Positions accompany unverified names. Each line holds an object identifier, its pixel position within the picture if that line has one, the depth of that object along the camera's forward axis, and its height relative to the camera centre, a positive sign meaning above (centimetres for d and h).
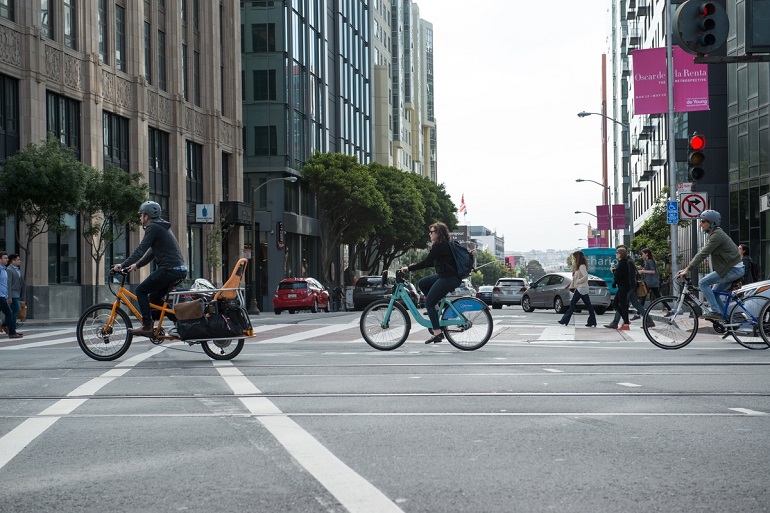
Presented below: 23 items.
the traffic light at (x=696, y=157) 1811 +173
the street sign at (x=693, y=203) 2200 +117
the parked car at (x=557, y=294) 3647 -106
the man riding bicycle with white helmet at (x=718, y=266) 1425 -7
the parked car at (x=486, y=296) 6141 -172
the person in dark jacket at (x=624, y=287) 2100 -47
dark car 4797 -107
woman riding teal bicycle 1433 -16
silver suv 5016 -129
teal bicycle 1444 -74
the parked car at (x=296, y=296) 4388 -112
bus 4870 +14
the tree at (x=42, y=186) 2959 +237
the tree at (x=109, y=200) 3325 +218
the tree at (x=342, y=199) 6109 +385
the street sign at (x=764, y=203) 4105 +221
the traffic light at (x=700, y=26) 1262 +272
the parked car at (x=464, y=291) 5537 -131
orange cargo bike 1270 -60
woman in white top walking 2188 -43
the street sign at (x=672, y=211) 2558 +118
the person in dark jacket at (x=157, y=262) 1268 +10
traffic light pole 2810 +351
